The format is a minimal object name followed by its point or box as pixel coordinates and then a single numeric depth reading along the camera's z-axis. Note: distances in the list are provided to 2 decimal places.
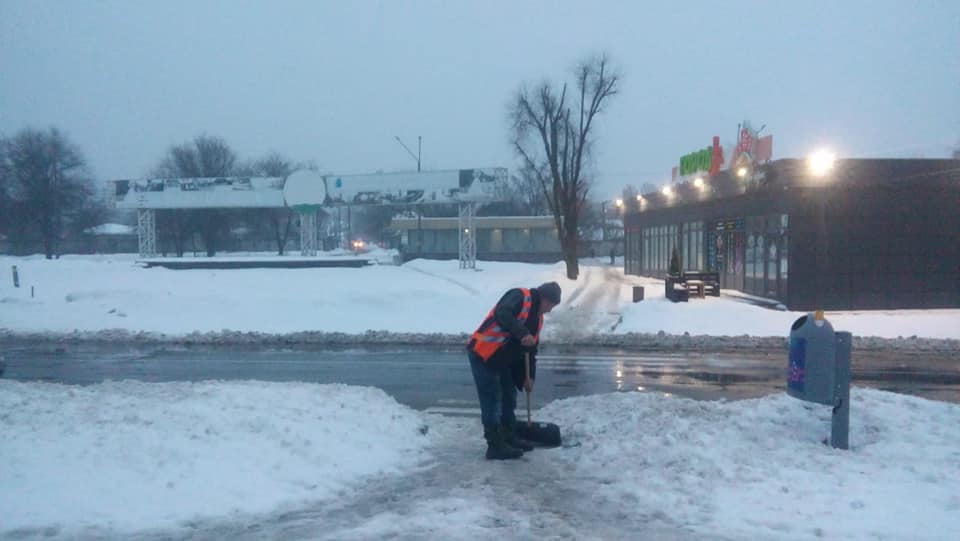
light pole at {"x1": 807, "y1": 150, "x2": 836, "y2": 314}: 24.22
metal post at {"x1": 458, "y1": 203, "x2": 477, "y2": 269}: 46.56
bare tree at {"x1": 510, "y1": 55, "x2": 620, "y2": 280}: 39.56
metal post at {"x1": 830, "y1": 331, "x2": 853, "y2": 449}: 7.20
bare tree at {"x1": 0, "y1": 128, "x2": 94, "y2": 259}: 60.38
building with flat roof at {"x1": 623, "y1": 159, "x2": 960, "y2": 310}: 24.44
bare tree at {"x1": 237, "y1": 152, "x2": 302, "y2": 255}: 77.00
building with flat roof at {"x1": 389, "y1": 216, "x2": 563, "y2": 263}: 70.12
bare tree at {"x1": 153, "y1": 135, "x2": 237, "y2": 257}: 71.06
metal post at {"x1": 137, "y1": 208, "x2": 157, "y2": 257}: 50.72
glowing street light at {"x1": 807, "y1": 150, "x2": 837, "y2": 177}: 24.11
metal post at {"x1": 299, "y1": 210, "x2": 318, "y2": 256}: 49.12
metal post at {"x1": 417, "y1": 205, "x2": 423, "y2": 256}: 65.74
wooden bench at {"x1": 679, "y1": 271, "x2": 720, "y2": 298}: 26.66
